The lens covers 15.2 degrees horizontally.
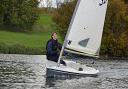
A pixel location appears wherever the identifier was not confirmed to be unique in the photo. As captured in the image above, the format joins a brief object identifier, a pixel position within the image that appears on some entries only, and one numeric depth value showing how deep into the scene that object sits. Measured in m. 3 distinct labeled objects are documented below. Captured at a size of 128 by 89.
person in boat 29.03
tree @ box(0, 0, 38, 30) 77.94
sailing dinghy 29.52
